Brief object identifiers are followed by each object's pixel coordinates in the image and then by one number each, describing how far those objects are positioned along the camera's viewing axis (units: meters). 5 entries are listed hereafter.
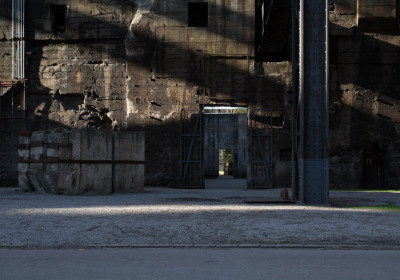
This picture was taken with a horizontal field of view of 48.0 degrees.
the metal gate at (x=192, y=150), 18.14
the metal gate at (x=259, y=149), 18.00
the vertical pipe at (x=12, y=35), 19.09
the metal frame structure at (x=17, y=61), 18.92
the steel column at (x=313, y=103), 9.62
